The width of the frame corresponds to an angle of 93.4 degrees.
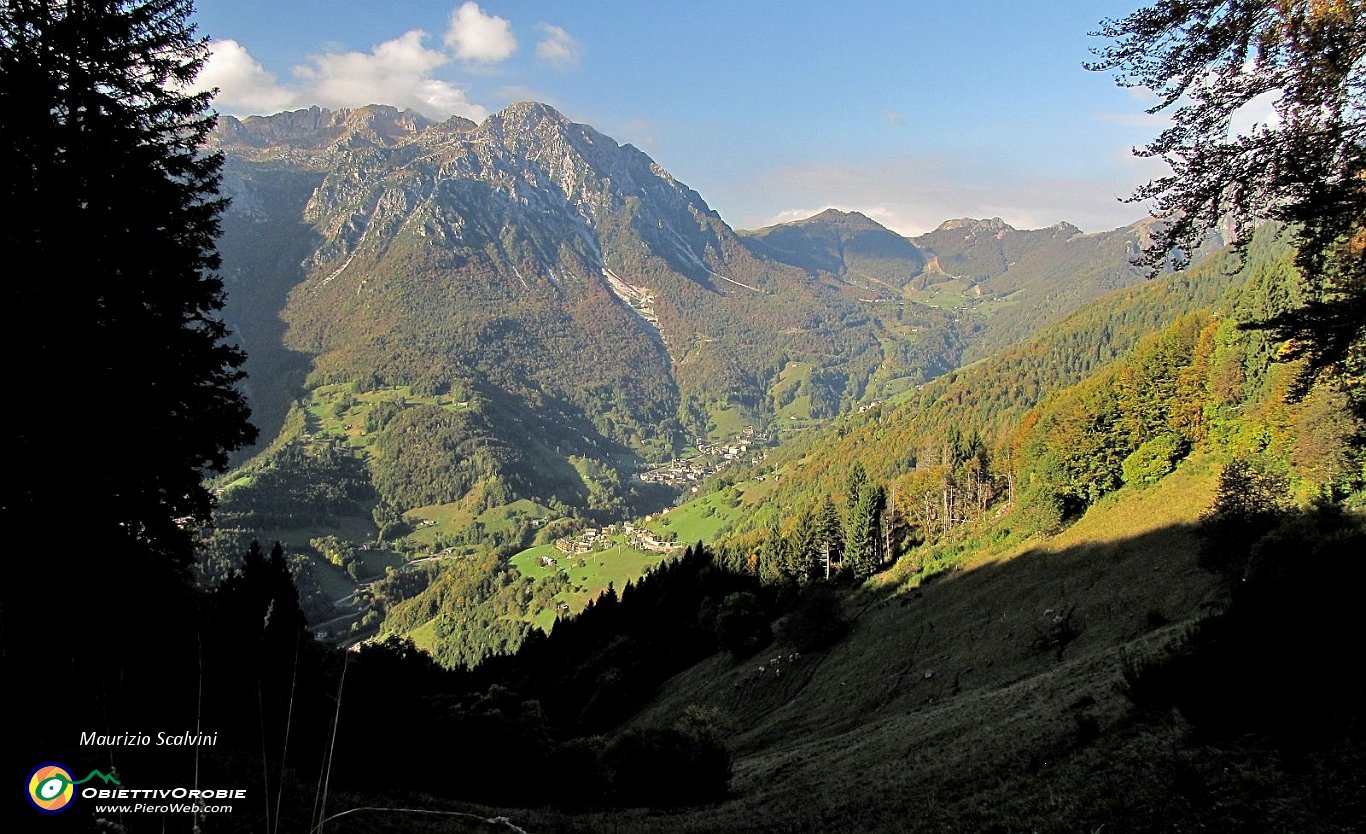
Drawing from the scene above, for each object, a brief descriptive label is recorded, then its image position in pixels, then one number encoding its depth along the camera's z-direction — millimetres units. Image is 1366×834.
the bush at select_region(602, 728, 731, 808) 22859
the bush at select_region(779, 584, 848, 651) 54312
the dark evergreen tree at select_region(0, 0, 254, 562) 12047
